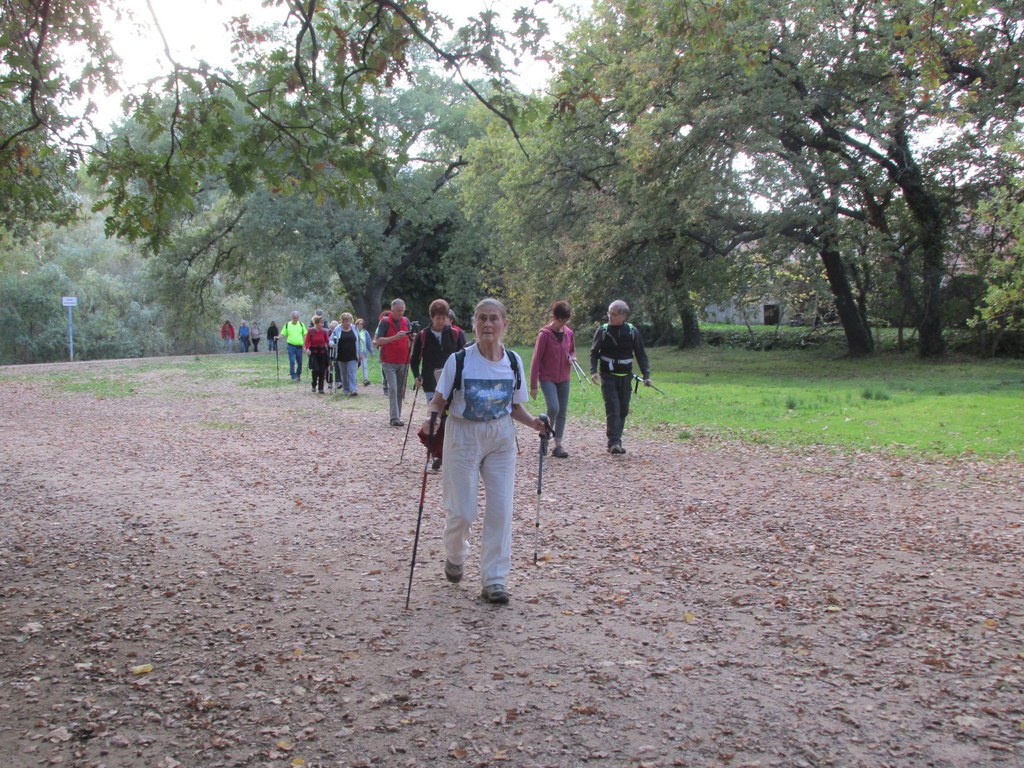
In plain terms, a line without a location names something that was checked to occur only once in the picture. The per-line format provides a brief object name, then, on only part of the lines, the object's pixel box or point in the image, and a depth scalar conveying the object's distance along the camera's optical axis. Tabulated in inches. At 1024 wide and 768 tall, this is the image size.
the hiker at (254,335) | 2207.2
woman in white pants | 231.9
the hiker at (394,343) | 558.3
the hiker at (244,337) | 2156.4
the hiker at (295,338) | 982.4
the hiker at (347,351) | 789.9
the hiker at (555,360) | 446.6
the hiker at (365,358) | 897.0
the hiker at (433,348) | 431.5
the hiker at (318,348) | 842.8
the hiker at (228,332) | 2178.2
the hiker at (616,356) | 452.1
